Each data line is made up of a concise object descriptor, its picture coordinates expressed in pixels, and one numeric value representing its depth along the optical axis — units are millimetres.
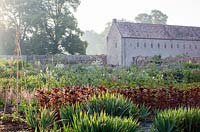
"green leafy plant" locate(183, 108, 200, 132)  6945
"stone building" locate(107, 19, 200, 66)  49094
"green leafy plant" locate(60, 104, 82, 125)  7096
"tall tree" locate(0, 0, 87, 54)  48281
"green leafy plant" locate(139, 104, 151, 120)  8859
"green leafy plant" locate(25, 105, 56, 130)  7128
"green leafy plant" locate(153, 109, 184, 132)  6461
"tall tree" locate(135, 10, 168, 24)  95562
